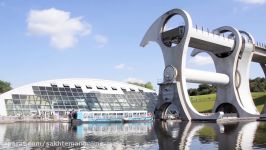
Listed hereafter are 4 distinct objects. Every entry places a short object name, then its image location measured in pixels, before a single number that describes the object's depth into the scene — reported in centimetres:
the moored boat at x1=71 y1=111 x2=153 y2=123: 6438
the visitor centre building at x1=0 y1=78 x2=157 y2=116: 7338
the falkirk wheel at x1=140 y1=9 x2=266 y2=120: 5909
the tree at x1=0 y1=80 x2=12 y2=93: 13025
